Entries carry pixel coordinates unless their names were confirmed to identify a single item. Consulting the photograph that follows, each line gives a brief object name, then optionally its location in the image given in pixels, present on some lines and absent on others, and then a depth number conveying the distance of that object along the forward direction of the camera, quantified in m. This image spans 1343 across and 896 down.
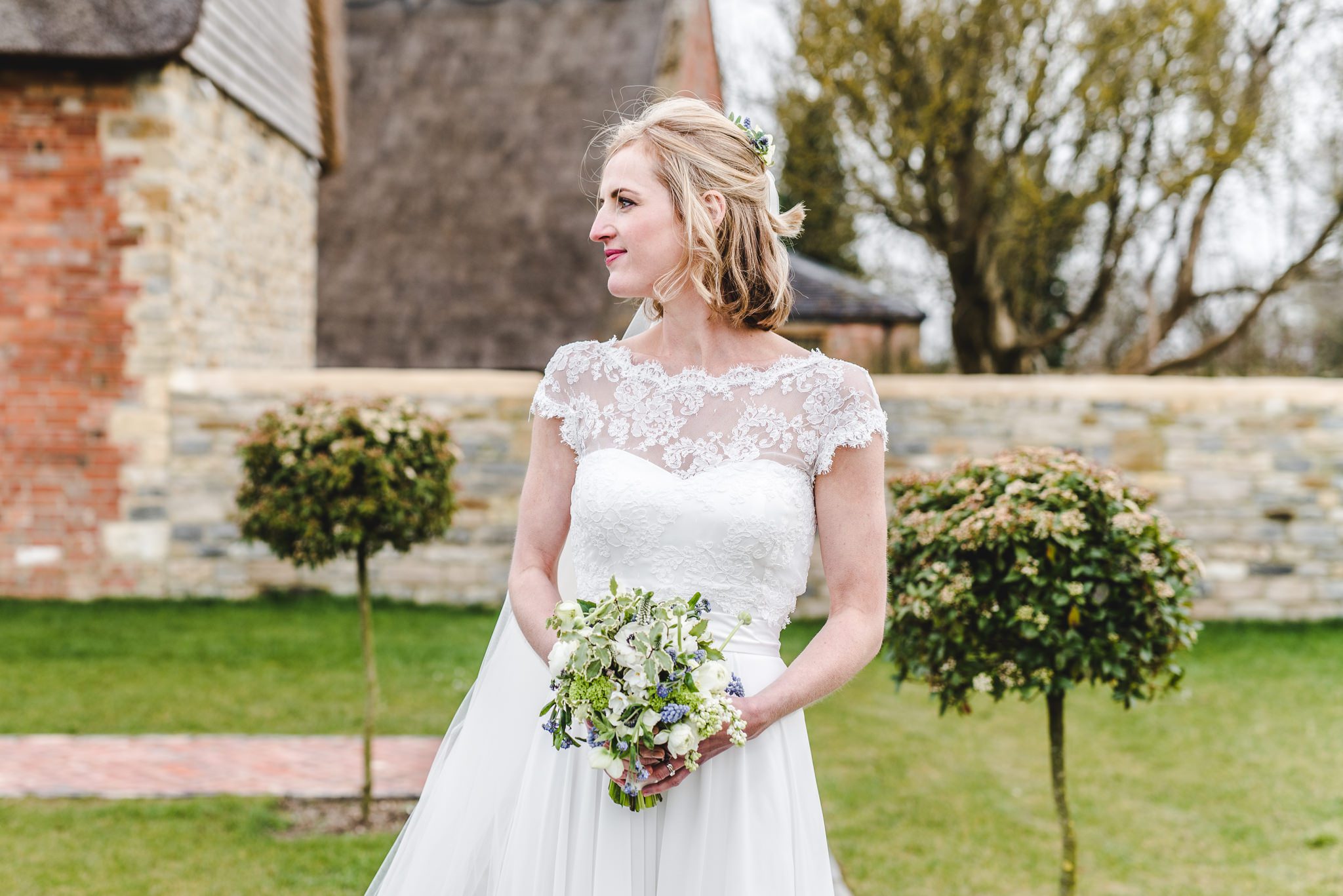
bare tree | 13.72
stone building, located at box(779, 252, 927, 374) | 16.89
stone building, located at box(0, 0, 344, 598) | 9.66
